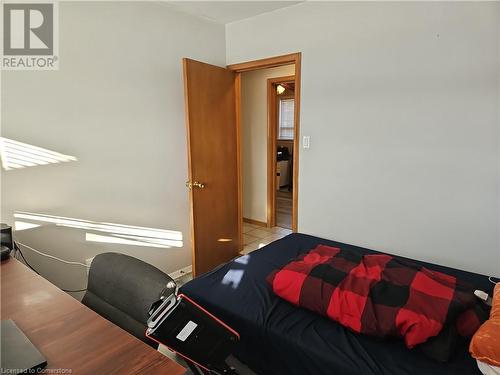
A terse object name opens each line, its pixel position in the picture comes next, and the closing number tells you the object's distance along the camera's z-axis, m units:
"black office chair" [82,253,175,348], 1.05
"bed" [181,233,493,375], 1.21
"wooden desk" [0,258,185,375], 0.78
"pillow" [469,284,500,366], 1.01
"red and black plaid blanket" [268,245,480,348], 1.26
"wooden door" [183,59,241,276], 2.73
